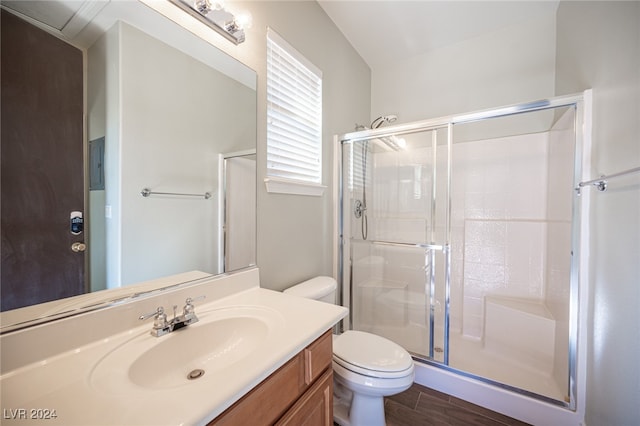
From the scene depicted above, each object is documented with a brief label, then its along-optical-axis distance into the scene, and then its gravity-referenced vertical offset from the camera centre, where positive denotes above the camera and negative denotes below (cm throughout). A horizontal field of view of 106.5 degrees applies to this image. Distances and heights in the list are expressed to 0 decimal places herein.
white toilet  119 -83
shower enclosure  181 -27
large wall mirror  64 +17
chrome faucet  80 -40
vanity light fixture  100 +85
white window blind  147 +61
